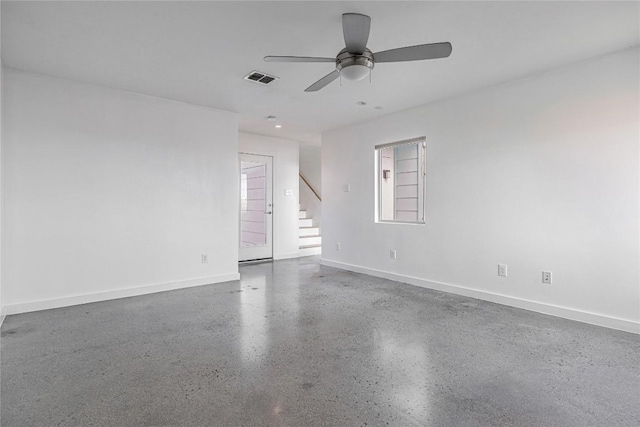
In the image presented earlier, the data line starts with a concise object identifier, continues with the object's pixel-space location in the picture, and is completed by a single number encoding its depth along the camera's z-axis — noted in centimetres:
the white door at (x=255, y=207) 642
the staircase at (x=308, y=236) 752
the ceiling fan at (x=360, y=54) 220
